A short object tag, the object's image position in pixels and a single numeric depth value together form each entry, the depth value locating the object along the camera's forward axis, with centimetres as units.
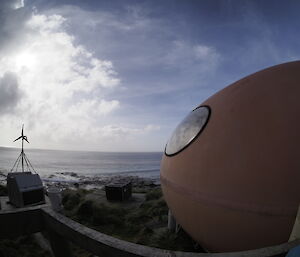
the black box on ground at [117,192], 1287
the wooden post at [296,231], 243
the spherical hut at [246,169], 289
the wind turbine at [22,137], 1861
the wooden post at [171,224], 630
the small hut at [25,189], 1040
